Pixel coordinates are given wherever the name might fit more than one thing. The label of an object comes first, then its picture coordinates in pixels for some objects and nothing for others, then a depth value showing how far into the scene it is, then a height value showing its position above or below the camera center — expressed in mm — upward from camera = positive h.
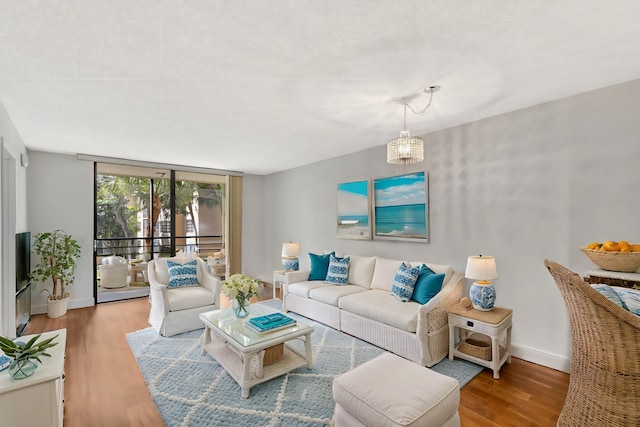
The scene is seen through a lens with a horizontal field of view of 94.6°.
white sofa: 2818 -1031
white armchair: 3525 -1051
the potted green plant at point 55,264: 4234 -658
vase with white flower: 2934 -733
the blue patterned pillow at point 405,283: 3303 -759
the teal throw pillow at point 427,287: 3113 -763
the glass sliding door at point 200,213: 6141 +100
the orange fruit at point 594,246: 2228 -240
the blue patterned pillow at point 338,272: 4207 -799
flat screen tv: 3426 -502
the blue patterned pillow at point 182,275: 4031 -793
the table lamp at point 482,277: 2740 -572
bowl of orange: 2021 -295
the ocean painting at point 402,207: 3771 +116
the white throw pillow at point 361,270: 4090 -765
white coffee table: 2383 -1183
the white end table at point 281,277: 4495 -948
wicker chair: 1365 -699
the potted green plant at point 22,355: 1636 -783
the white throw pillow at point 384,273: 3799 -748
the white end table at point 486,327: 2586 -1023
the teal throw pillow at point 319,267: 4508 -776
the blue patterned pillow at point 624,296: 1587 -454
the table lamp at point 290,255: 5109 -685
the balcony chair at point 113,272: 5516 -1019
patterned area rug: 2100 -1415
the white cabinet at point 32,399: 1546 -974
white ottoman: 1515 -991
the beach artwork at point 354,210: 4504 +95
